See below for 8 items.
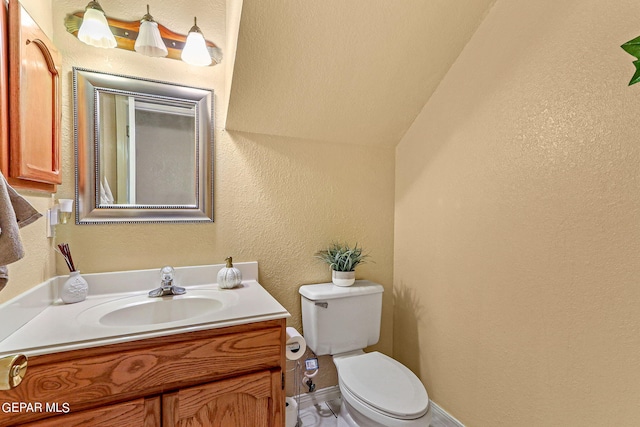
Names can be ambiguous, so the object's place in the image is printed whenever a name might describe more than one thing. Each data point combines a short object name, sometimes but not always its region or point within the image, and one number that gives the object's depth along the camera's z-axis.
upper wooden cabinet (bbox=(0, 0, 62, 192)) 0.85
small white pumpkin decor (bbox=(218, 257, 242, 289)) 1.39
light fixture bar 1.24
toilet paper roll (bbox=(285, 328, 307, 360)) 1.28
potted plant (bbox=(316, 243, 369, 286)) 1.65
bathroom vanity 0.82
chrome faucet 1.28
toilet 1.16
